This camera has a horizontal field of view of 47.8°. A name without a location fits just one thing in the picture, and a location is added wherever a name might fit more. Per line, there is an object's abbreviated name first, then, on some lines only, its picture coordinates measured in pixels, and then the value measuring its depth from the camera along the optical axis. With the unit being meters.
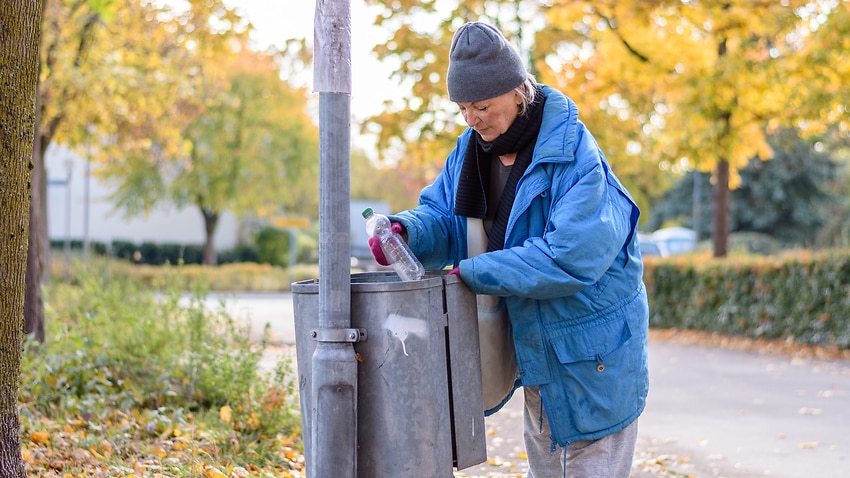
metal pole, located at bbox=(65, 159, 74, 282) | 24.36
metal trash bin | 2.73
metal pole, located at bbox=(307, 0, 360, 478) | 2.69
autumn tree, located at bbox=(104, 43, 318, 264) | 32.62
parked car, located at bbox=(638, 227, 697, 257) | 37.19
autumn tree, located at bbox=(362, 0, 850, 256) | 12.13
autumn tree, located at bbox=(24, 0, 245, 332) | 12.67
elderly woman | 2.87
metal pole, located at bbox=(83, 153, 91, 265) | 25.33
